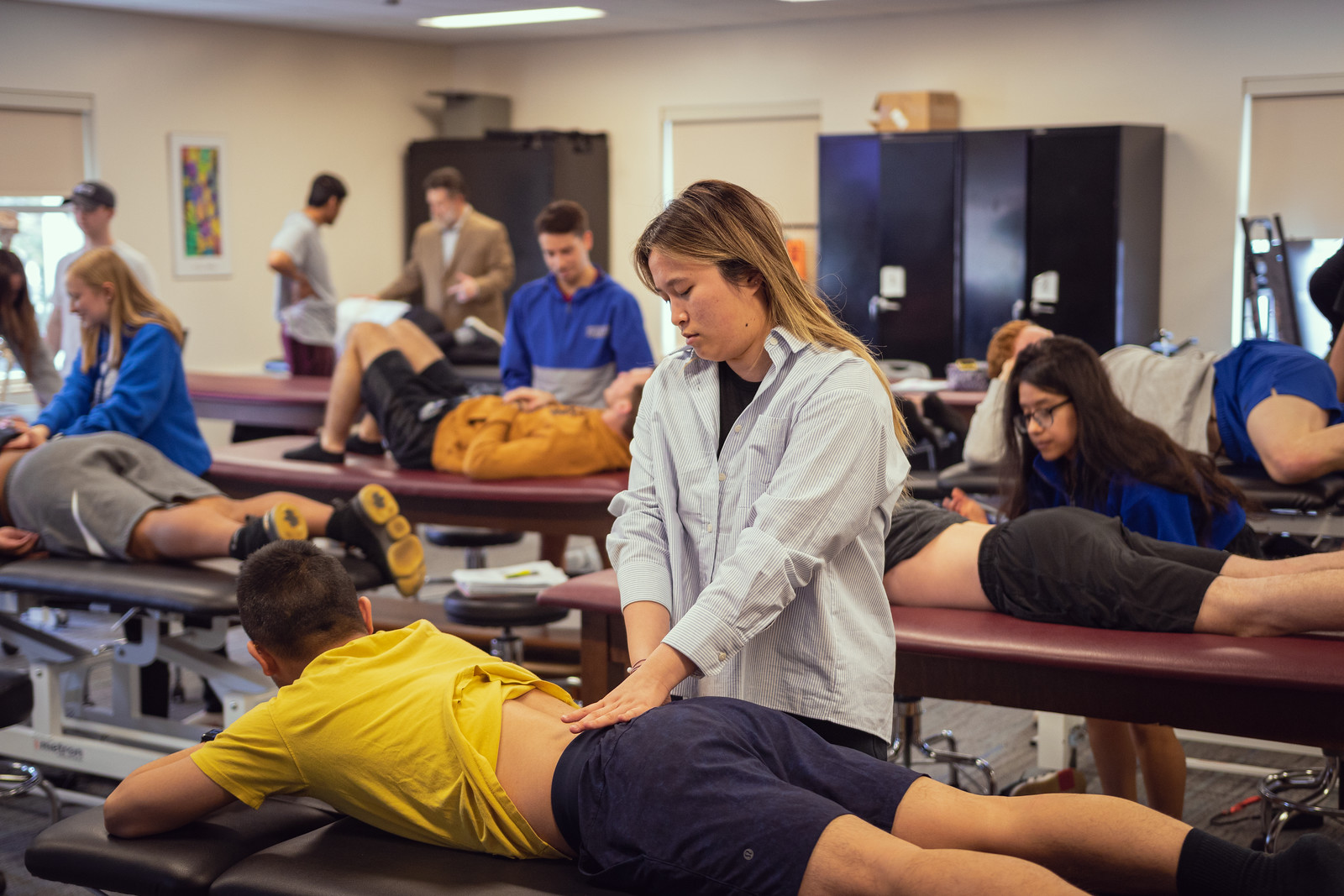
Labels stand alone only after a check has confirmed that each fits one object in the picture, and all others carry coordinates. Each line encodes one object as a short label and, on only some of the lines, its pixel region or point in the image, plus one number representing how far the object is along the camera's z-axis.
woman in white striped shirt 1.63
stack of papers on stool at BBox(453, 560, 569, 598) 3.36
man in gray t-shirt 6.44
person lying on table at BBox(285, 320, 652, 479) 3.95
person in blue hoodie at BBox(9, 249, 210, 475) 3.52
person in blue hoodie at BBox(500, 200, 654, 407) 4.46
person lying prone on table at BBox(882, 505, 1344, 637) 2.25
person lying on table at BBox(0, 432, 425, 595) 3.19
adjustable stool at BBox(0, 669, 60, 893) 2.66
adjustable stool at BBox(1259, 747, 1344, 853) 2.66
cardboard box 7.54
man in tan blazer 6.93
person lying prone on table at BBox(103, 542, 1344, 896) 1.45
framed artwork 7.98
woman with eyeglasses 2.69
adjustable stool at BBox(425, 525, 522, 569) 4.86
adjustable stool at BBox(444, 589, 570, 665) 3.30
